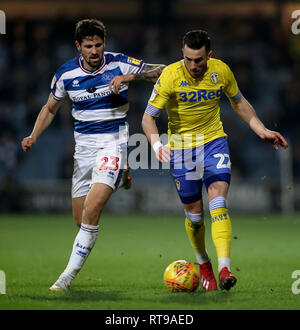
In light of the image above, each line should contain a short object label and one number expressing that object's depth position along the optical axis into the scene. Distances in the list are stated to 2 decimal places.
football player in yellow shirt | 14.00
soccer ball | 14.16
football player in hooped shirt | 14.52
